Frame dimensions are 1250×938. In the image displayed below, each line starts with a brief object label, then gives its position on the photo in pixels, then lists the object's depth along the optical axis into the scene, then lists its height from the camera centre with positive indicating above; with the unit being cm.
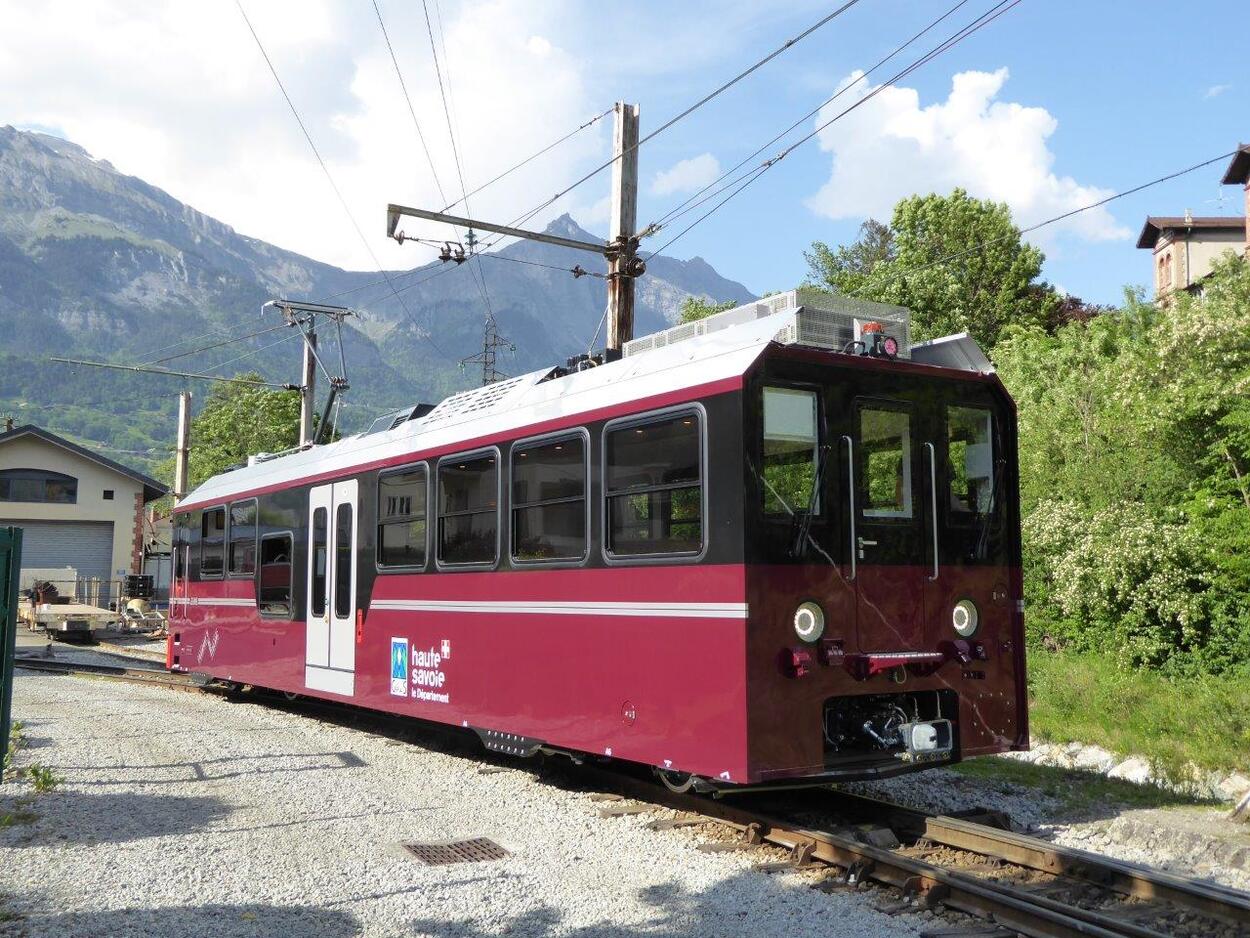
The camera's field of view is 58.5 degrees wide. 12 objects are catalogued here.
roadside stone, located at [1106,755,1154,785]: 905 -164
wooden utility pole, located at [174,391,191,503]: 3107 +378
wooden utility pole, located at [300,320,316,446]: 2455 +447
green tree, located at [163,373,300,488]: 5834 +804
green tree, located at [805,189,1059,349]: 3416 +953
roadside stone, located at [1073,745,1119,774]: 968 -166
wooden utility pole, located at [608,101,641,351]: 1380 +434
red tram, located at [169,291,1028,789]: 645 +12
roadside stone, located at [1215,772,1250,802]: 843 -166
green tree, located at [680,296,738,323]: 4337 +1099
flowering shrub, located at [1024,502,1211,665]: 1447 -10
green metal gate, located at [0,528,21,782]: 610 -15
